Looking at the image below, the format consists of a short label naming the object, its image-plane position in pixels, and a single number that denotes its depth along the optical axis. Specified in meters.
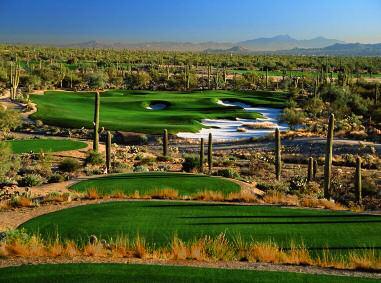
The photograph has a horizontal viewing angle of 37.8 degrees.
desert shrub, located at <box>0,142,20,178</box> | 26.92
